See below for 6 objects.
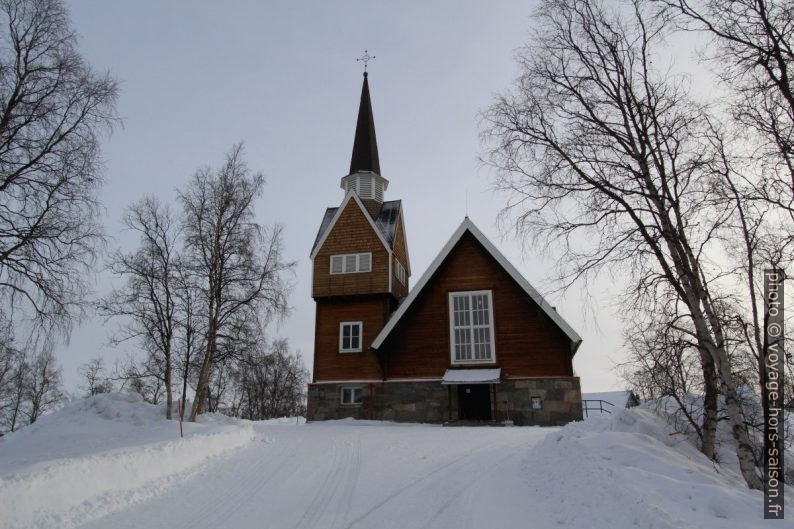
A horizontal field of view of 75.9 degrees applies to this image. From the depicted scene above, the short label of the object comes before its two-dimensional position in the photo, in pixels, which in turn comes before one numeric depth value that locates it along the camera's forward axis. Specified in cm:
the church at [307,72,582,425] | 1991
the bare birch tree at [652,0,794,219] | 796
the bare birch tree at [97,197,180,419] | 2000
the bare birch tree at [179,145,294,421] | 1928
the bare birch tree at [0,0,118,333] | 1029
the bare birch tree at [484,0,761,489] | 855
